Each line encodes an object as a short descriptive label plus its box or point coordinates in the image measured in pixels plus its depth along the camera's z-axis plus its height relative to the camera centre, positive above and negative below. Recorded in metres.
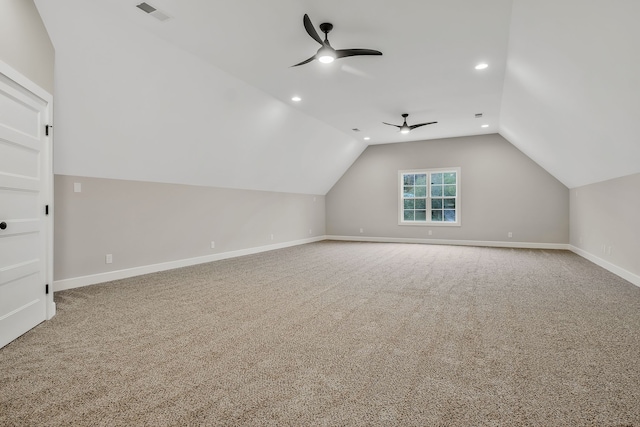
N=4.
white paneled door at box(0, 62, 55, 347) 2.44 +0.05
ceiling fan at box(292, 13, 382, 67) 3.48 +1.76
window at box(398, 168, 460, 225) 9.20 +0.47
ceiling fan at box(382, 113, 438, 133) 6.99 +1.87
